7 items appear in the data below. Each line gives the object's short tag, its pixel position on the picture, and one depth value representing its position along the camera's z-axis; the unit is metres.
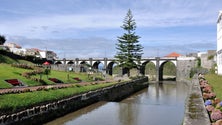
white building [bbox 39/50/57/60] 90.04
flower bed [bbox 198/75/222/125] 6.93
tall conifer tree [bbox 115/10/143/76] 36.78
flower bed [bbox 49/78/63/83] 19.14
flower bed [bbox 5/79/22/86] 15.05
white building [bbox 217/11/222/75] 27.43
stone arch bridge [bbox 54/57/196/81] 49.54
